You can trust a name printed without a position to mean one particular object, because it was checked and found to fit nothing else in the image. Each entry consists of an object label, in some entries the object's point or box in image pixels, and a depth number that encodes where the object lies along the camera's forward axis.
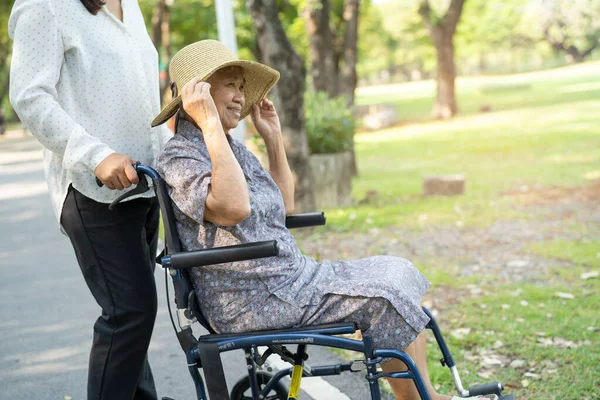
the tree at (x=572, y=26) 67.62
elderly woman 2.84
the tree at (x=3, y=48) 38.03
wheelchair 2.75
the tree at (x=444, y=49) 27.45
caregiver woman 2.90
